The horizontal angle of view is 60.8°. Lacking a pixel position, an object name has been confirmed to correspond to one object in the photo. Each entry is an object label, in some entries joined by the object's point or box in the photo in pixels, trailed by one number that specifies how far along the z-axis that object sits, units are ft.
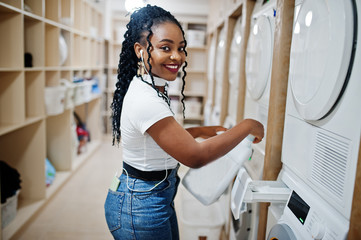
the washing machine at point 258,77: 5.42
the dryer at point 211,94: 12.84
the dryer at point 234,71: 7.76
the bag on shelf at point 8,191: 7.45
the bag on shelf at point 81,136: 14.33
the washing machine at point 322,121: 2.95
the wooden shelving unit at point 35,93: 7.54
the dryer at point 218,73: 9.96
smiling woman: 3.68
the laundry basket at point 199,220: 7.09
